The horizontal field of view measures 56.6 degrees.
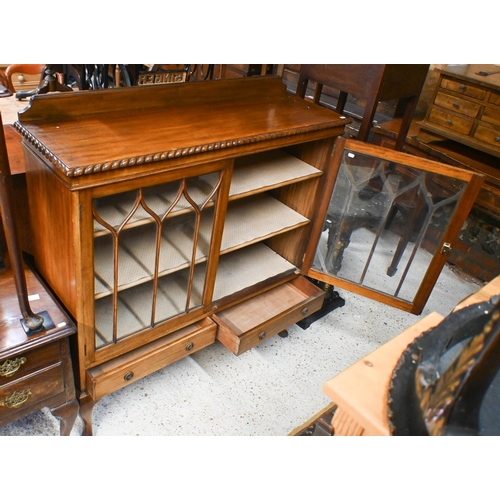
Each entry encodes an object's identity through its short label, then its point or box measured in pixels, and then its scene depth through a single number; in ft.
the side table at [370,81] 4.76
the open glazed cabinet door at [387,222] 4.42
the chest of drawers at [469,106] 6.83
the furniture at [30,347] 3.26
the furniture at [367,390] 1.48
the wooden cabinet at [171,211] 3.17
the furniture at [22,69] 5.11
